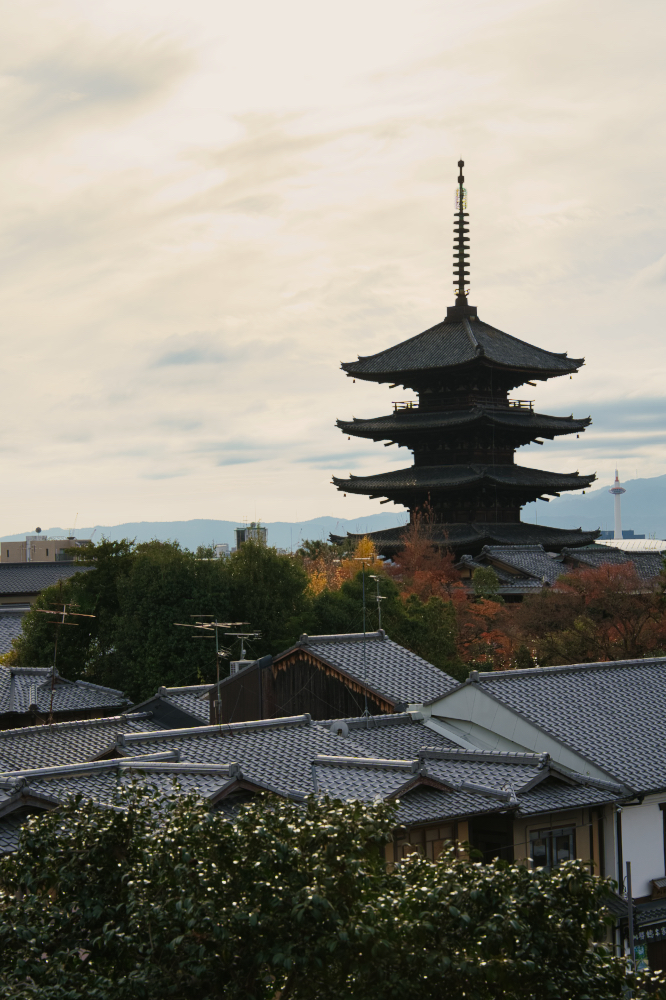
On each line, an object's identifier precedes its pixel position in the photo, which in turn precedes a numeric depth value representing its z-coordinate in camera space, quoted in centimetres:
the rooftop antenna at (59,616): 4428
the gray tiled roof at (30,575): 8323
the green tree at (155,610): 4312
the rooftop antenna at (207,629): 3972
